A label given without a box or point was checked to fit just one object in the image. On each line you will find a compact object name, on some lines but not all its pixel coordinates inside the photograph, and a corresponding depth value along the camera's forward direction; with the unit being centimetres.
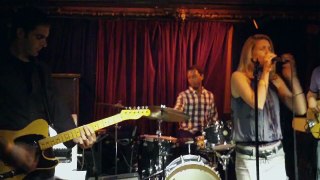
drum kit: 493
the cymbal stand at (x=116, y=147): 589
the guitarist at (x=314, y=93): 475
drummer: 657
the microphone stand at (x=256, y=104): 314
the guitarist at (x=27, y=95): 311
